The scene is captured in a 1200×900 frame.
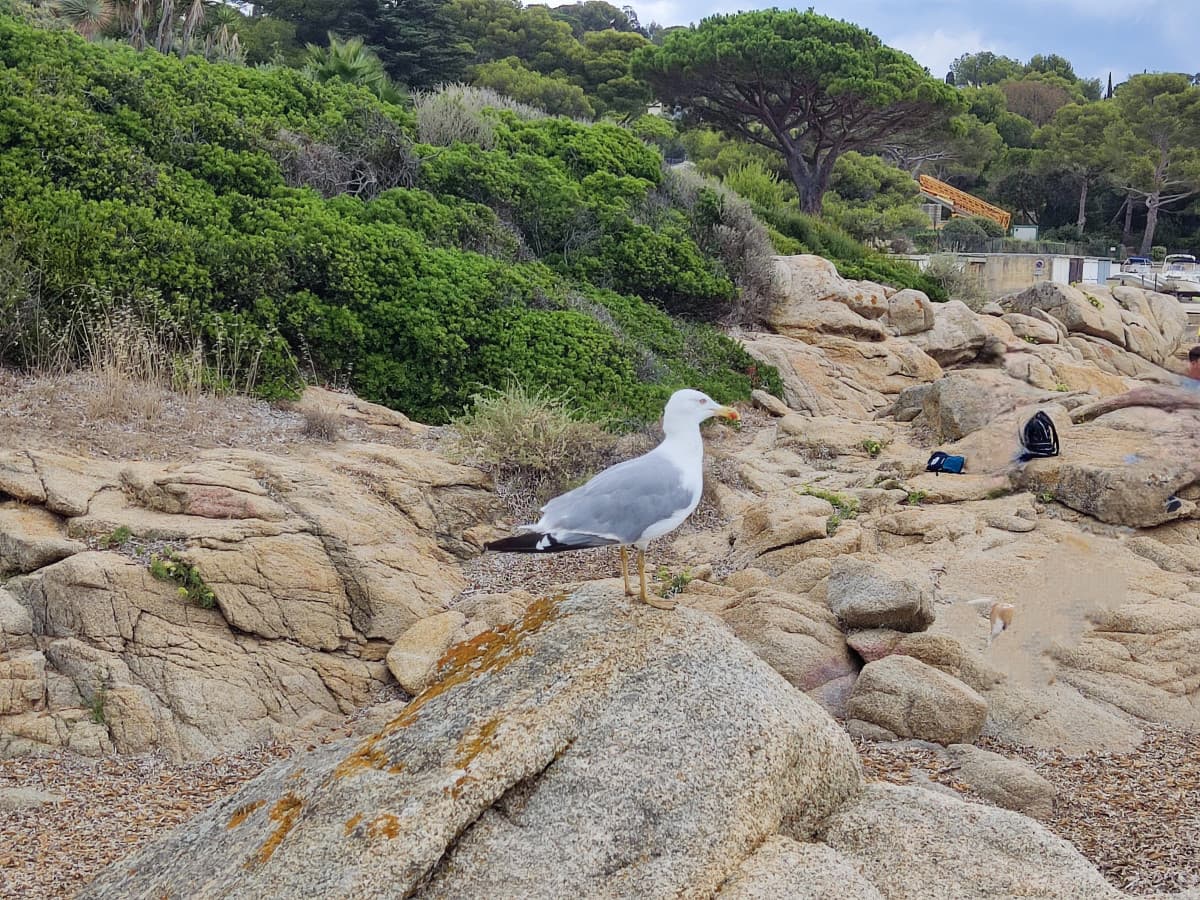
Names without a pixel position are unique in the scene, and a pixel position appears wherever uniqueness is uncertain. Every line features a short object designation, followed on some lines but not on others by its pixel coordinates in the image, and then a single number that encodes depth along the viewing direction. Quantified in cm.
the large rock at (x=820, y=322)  1644
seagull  404
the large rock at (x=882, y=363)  1547
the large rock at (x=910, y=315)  1728
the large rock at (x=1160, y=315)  2127
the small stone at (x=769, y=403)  1340
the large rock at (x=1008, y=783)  452
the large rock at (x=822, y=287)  1709
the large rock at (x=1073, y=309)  1975
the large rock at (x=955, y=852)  311
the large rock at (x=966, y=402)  1109
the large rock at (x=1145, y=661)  566
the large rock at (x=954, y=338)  1703
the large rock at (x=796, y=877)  297
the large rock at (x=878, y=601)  608
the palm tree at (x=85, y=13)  2662
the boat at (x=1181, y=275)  3303
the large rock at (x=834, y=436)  1117
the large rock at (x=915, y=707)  517
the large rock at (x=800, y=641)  575
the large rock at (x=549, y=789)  297
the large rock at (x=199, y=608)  557
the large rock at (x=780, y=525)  787
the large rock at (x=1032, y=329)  1839
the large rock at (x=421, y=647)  623
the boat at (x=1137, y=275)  3476
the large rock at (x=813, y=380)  1418
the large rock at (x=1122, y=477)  758
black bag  866
